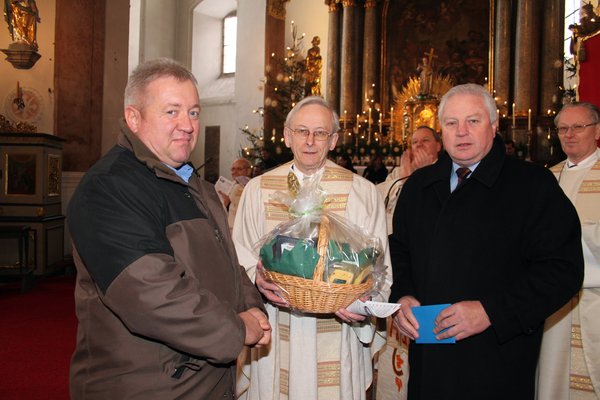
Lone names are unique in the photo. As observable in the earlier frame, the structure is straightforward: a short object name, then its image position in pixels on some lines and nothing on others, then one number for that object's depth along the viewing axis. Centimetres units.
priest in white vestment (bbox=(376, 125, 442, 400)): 387
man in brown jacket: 167
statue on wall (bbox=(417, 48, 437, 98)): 1298
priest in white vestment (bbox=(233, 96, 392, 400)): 295
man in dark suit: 227
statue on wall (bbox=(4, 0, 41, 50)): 934
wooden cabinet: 854
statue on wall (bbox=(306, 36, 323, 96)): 1534
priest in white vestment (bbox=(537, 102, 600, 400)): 339
